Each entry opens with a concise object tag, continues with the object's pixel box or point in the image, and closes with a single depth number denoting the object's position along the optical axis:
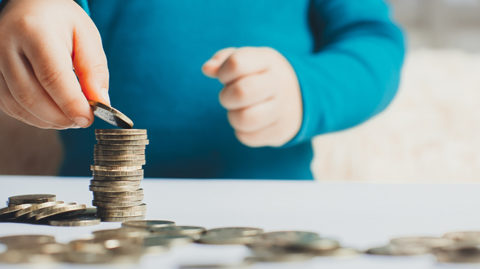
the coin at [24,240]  0.46
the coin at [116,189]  0.54
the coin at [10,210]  0.53
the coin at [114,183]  0.54
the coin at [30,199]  0.55
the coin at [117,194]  0.54
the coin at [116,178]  0.54
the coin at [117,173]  0.54
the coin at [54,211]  0.53
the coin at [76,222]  0.52
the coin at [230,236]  0.47
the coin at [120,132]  0.55
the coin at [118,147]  0.55
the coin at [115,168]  0.54
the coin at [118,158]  0.54
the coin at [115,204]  0.54
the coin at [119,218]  0.54
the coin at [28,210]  0.53
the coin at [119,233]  0.47
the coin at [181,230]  0.48
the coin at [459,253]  0.44
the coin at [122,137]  0.55
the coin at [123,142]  0.55
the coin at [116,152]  0.55
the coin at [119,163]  0.54
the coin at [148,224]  0.50
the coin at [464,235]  0.47
